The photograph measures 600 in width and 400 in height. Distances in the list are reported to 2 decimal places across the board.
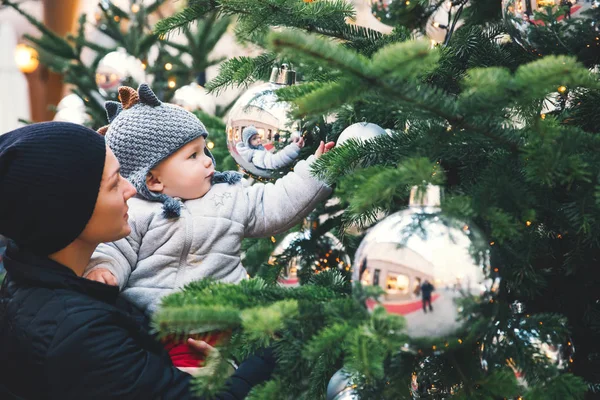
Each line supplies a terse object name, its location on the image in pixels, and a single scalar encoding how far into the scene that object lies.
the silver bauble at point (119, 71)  3.35
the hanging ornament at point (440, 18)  1.53
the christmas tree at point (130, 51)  3.76
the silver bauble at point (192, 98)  3.24
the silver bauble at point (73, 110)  3.63
